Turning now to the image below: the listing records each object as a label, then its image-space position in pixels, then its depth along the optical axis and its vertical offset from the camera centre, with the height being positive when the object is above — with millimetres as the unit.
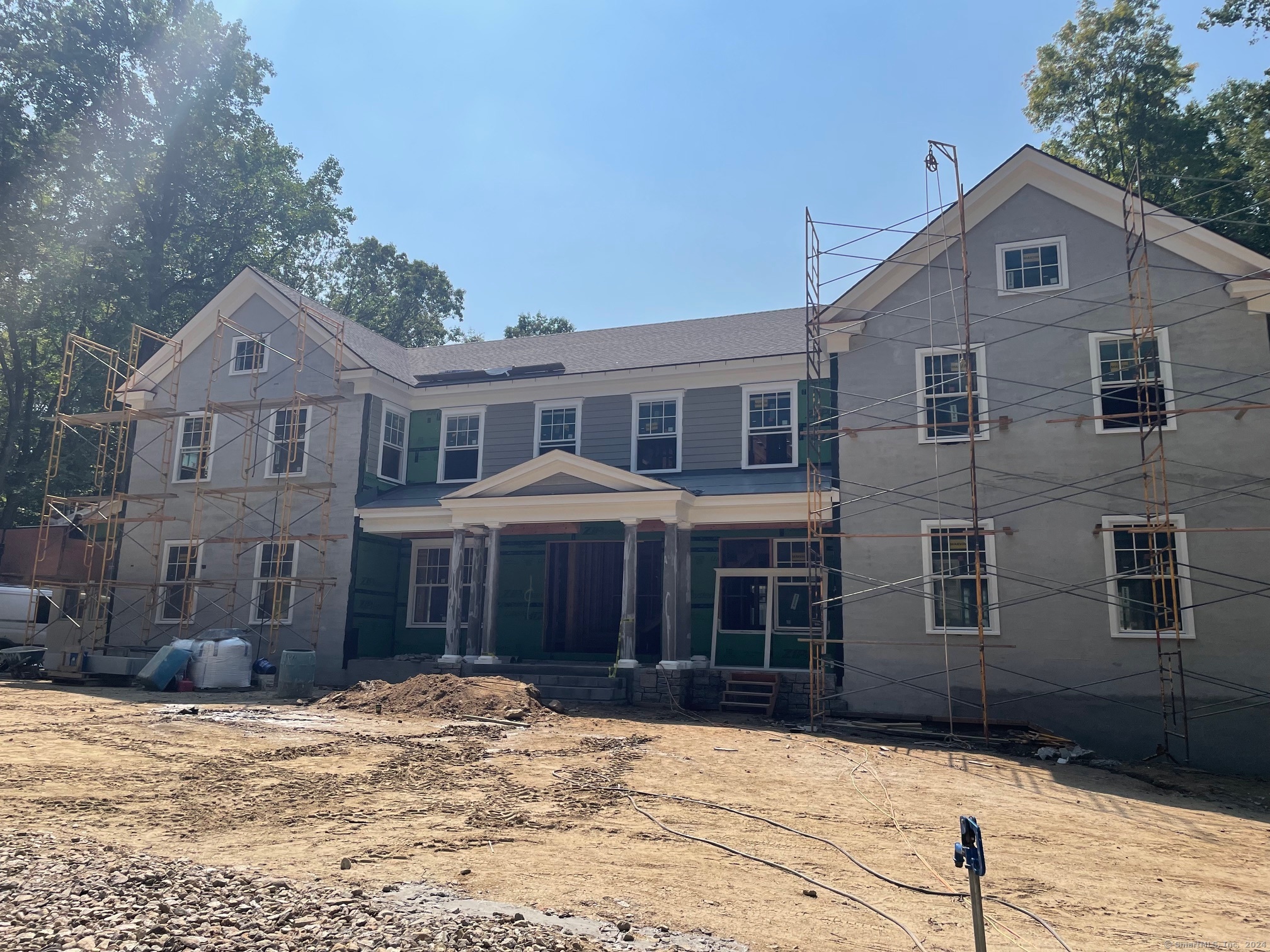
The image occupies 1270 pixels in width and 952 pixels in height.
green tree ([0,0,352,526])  31094 +15693
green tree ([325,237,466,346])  45312 +16309
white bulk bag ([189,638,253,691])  18219 -1102
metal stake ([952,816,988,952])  3924 -996
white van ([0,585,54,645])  24828 -183
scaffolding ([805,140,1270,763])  13688 +2409
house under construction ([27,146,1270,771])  14305 +2410
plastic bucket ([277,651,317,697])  16969 -1183
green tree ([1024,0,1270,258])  21625 +13594
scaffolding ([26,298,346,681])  20266 +2465
